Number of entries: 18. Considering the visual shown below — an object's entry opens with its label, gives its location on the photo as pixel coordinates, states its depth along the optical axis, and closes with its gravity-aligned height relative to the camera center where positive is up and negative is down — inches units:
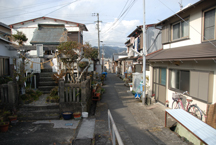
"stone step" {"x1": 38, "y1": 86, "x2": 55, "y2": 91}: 393.7 -55.1
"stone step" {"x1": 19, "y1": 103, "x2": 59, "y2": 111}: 307.7 -83.5
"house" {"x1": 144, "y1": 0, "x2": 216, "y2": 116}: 229.3 +19.4
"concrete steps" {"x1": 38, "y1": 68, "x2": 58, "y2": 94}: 394.0 -42.3
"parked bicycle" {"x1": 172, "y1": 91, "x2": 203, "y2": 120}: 249.4 -74.4
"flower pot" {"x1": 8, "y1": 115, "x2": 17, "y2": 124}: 268.7 -92.4
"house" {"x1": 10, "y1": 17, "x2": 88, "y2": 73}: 504.3 +153.3
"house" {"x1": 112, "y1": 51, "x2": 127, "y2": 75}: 1837.4 +161.6
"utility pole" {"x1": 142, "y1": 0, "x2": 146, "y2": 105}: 390.0 -4.4
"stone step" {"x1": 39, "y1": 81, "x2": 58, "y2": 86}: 400.2 -42.6
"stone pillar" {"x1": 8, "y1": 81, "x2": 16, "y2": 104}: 296.2 -50.4
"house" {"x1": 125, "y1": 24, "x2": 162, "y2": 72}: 519.3 +100.1
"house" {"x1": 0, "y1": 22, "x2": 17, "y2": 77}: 366.0 +25.9
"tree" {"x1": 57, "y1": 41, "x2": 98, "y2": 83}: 323.5 +37.0
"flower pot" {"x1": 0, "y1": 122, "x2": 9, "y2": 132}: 235.8 -95.7
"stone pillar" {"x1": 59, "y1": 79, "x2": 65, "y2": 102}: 302.0 -47.7
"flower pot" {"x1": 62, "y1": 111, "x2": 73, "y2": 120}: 286.7 -93.7
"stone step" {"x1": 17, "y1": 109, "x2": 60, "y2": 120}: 290.8 -95.9
